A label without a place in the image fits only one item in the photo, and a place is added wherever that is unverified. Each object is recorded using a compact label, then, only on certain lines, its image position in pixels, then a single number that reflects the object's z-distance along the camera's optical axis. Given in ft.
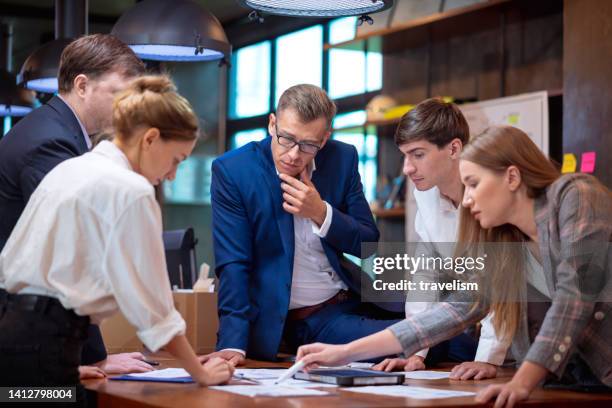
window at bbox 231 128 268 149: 29.35
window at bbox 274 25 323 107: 26.68
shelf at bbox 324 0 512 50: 17.17
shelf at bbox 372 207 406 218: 19.27
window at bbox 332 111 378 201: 20.74
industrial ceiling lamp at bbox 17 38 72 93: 14.48
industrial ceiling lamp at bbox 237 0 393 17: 9.99
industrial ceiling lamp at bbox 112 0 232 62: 11.88
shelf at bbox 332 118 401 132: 19.33
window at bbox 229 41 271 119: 29.37
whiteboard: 15.64
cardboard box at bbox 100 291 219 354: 11.34
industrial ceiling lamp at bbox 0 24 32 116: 19.02
